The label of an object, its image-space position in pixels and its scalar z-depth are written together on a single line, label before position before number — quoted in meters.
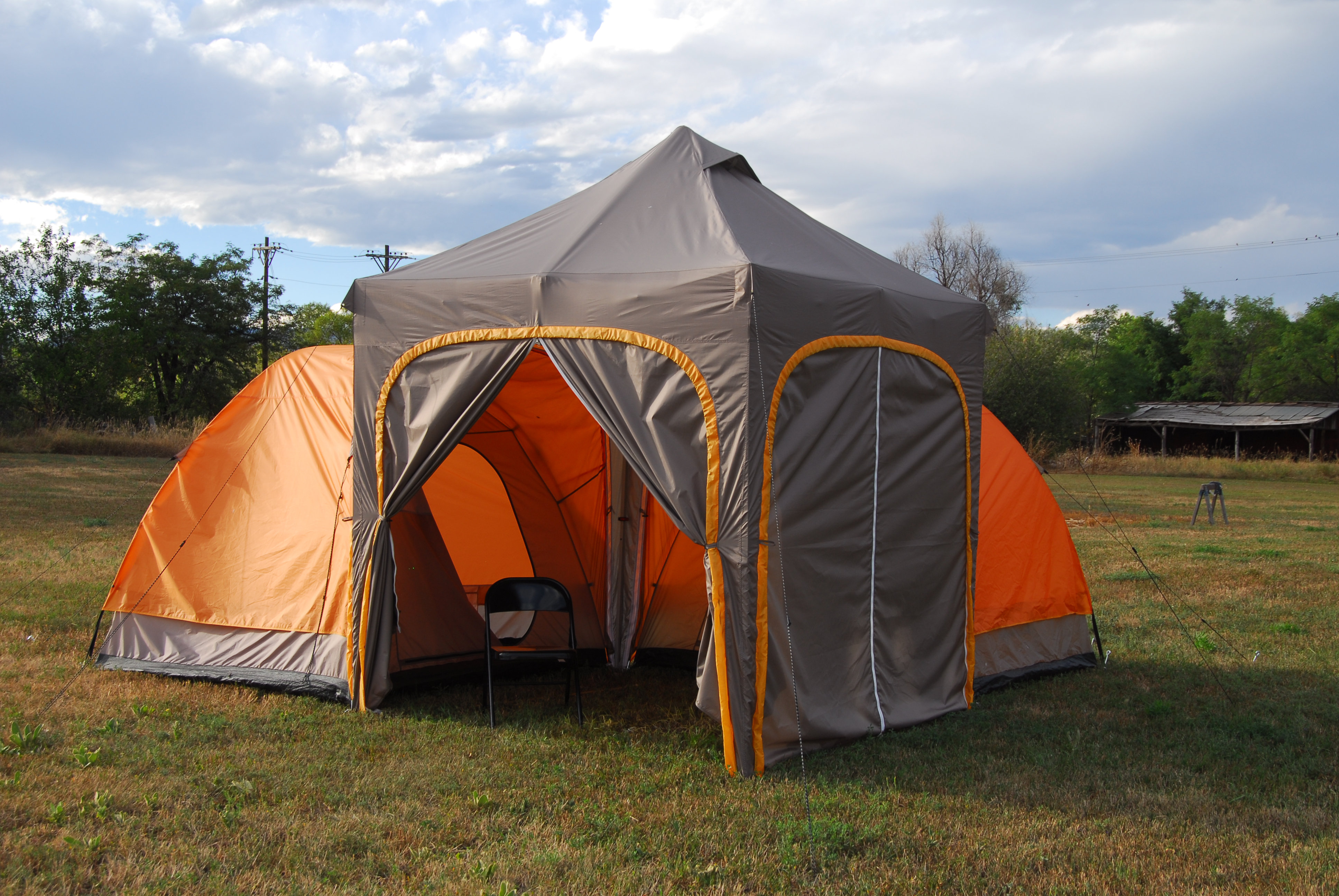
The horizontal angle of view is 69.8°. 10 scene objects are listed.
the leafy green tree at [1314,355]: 43.75
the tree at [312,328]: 39.47
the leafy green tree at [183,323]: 34.72
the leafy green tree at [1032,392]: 33.78
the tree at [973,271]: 47.53
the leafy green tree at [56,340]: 32.44
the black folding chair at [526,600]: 5.61
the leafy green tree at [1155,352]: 50.38
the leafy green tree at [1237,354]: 46.03
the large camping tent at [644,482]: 4.56
